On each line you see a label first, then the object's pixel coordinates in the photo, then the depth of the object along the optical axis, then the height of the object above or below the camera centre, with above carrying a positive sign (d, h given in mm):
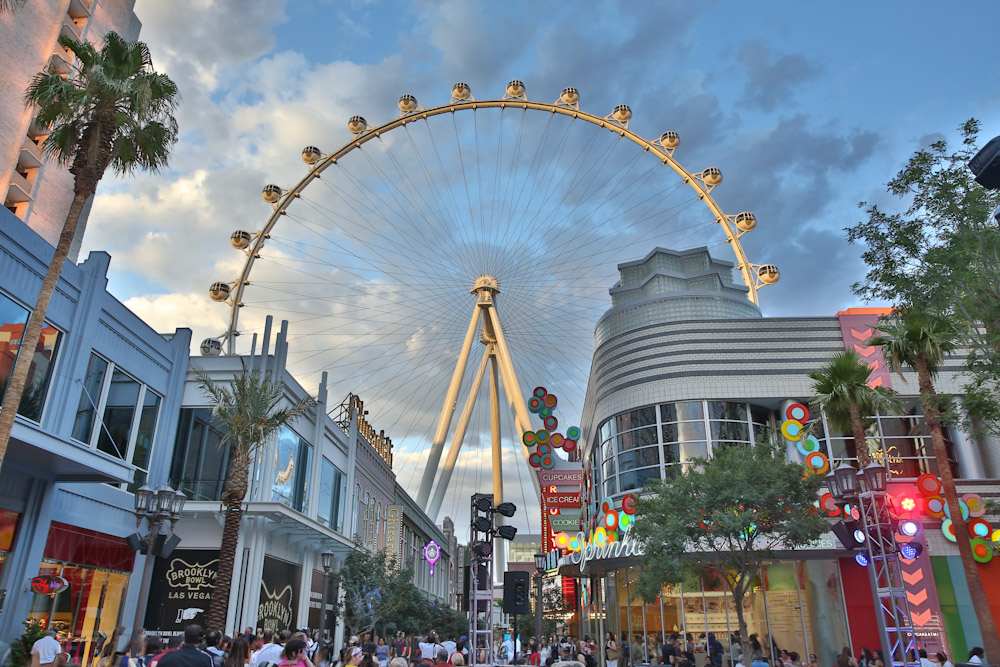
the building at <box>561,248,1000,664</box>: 30281 +8003
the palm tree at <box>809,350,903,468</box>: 24234 +7185
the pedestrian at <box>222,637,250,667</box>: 11547 -464
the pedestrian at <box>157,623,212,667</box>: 7277 -342
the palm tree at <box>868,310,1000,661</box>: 19734 +7713
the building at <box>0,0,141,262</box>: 40344 +26861
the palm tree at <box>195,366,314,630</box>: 20281 +5331
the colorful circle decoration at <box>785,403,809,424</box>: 33406 +9005
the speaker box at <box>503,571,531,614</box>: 17984 +699
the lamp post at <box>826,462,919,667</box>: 15711 +2553
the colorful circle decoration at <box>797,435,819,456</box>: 31969 +7336
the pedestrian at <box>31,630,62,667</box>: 13266 -511
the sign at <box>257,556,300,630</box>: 27438 +1005
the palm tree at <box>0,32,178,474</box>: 15492 +10373
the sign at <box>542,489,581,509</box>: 47125 +7448
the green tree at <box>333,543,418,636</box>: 34719 +1380
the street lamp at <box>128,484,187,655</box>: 16172 +2237
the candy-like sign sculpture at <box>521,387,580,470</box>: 45375 +10984
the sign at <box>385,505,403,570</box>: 53281 +6527
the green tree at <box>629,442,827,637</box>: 23812 +3345
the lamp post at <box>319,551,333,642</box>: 25297 +1750
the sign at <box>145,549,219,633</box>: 25828 +1090
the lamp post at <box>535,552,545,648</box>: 29766 +1293
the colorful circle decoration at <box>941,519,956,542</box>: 29964 +3655
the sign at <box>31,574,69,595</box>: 17750 +840
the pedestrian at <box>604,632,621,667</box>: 20906 -798
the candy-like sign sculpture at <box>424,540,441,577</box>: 54188 +4880
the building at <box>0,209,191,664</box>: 17078 +4591
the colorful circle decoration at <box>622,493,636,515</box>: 30480 +4802
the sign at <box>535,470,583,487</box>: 46719 +8775
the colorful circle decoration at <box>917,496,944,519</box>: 30000 +4534
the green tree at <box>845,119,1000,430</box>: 17359 +8655
